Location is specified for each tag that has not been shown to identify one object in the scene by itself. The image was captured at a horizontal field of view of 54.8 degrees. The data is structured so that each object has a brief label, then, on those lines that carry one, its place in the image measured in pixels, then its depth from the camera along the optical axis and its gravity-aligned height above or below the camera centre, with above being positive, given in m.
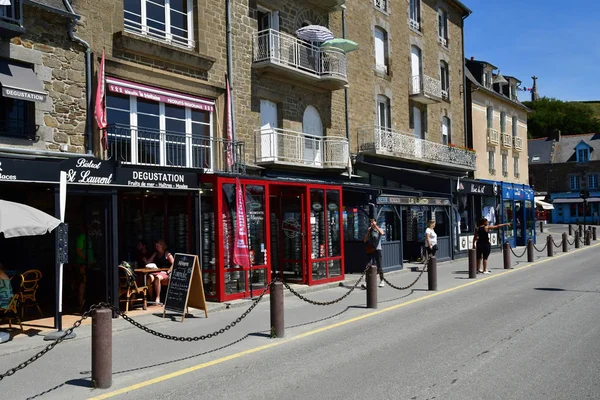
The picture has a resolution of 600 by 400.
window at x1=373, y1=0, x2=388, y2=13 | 24.49 +9.21
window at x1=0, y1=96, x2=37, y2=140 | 11.56 +2.21
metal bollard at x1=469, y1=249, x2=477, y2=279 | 15.95 -1.29
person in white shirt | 16.97 -0.72
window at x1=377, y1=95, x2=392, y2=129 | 24.73 +4.62
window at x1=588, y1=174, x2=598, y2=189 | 63.91 +3.74
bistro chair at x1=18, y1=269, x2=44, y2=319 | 10.02 -1.07
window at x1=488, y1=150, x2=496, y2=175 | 36.83 +3.59
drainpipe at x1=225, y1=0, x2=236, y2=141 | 16.58 +5.04
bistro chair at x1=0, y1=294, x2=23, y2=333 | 9.29 -1.38
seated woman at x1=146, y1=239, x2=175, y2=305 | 12.23 -0.90
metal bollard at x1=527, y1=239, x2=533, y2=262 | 20.66 -1.27
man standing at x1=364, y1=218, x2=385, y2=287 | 14.62 -0.62
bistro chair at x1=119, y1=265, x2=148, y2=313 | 11.19 -1.25
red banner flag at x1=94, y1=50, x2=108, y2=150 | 12.77 +2.63
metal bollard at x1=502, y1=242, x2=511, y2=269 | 18.50 -1.32
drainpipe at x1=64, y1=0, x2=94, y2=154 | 12.83 +2.91
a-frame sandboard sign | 10.62 -1.18
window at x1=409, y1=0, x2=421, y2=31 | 27.80 +9.94
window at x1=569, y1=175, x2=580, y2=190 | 65.00 +3.75
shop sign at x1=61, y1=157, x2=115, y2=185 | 9.79 +0.96
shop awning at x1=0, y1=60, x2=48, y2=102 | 10.94 +2.80
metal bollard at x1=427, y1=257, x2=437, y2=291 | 13.70 -1.37
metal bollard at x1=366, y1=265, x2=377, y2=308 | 11.31 -1.36
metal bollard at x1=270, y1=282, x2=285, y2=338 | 8.66 -1.36
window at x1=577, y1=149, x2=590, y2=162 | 64.12 +6.66
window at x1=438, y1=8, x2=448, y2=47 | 30.73 +10.28
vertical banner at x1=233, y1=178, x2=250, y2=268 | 12.41 -0.29
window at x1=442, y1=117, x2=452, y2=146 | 30.30 +4.59
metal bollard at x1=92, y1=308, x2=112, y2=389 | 6.28 -1.33
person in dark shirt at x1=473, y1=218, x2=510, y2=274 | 17.05 -0.73
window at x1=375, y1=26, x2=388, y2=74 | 24.61 +7.29
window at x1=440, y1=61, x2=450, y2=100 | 30.71 +7.51
